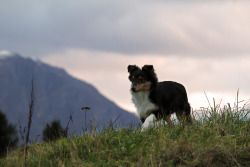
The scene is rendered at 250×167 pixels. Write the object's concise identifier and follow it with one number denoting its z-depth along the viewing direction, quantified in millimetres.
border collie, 15988
